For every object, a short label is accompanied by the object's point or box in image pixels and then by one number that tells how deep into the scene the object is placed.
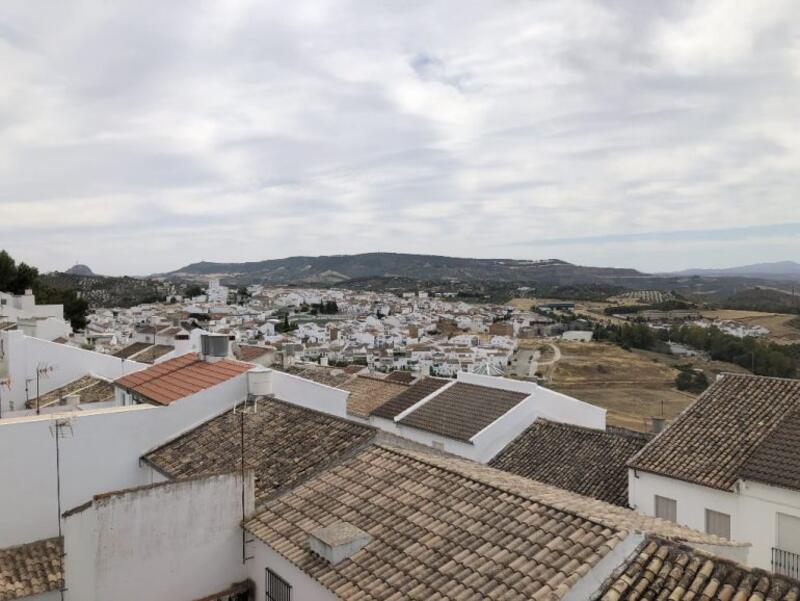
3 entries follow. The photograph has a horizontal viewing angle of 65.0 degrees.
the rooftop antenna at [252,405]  11.35
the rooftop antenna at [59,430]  9.70
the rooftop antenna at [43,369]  18.55
